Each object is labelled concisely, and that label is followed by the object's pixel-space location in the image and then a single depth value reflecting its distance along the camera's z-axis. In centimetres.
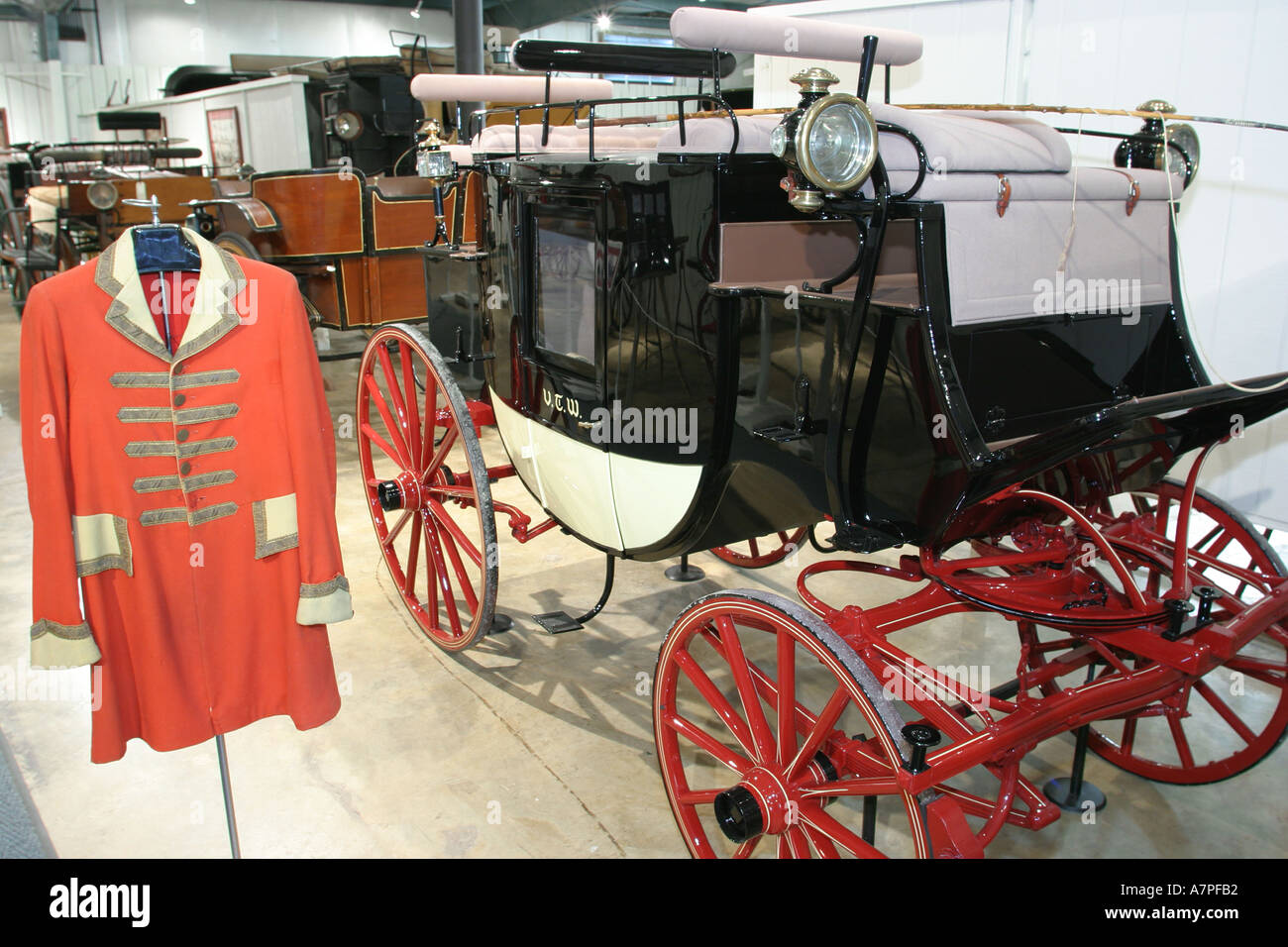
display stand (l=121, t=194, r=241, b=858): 161
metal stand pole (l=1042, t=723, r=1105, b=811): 229
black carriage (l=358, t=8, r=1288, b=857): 170
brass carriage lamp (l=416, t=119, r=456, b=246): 323
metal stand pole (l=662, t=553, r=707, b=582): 370
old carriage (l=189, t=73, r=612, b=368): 539
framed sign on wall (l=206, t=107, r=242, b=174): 1163
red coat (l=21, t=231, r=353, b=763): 158
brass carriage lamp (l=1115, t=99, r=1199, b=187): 236
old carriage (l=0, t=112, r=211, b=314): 804
